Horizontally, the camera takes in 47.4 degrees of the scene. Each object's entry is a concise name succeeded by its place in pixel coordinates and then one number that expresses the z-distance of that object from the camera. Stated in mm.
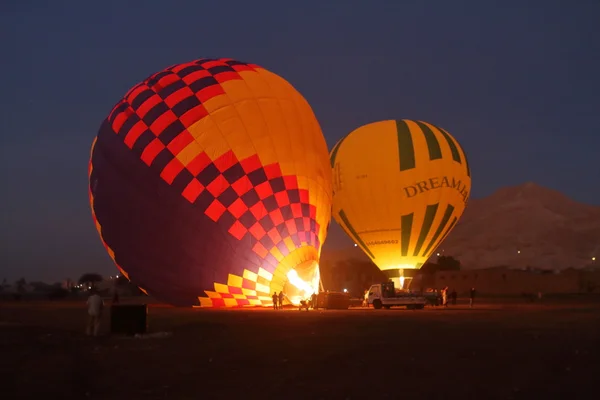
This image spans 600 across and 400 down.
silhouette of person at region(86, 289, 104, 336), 15453
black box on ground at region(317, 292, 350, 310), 28703
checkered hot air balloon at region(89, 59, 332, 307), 22359
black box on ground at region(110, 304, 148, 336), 15695
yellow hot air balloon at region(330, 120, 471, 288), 35188
